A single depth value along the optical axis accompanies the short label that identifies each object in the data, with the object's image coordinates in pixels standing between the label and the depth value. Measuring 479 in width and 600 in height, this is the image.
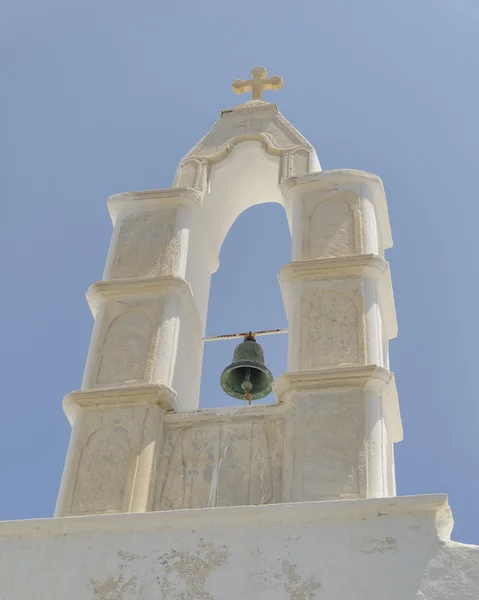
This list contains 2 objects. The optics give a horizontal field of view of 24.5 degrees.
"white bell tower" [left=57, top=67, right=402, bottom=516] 5.61
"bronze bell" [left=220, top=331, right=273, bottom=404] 6.89
